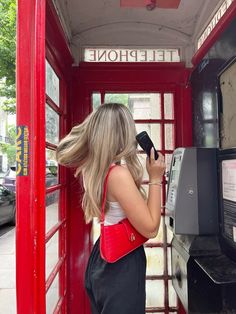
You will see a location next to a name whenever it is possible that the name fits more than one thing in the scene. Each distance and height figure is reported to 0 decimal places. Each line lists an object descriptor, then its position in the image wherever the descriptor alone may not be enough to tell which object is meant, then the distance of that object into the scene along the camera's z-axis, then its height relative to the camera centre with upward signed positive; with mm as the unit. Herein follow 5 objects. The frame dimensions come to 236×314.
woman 1372 -100
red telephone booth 1263 +183
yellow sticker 1262 +71
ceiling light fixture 1946 +934
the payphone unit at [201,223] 1746 -290
